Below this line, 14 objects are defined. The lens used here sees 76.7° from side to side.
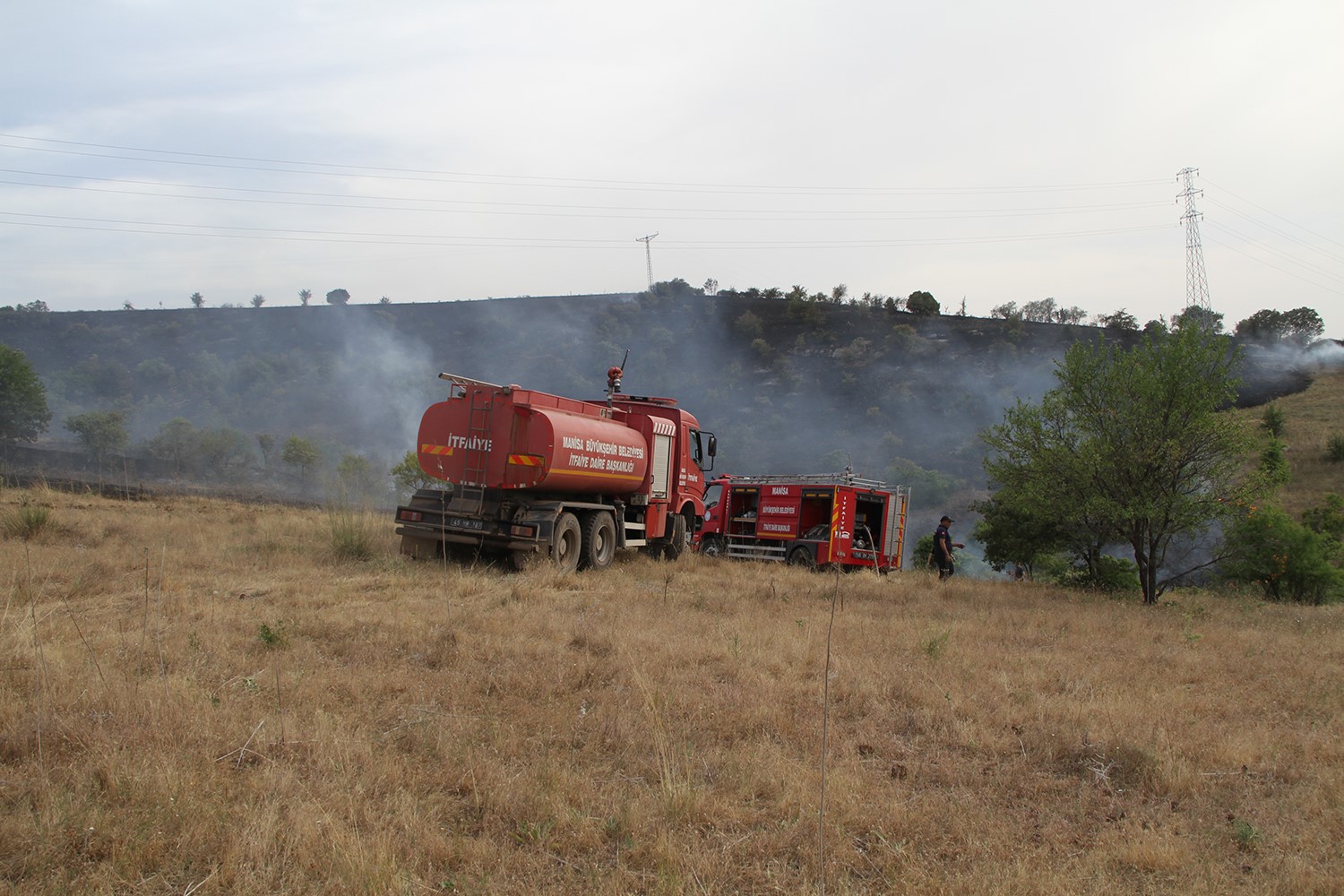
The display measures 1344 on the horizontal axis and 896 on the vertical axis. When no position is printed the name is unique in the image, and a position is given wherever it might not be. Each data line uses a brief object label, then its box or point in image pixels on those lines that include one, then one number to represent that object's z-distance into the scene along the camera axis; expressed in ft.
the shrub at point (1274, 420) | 145.07
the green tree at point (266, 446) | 141.69
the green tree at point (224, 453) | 134.62
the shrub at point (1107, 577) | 65.00
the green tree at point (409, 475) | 98.89
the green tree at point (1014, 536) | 73.61
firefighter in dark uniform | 62.75
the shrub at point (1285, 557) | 69.21
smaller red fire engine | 67.31
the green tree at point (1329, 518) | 95.25
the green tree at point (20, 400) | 124.06
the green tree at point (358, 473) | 96.07
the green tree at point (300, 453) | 128.77
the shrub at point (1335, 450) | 139.54
